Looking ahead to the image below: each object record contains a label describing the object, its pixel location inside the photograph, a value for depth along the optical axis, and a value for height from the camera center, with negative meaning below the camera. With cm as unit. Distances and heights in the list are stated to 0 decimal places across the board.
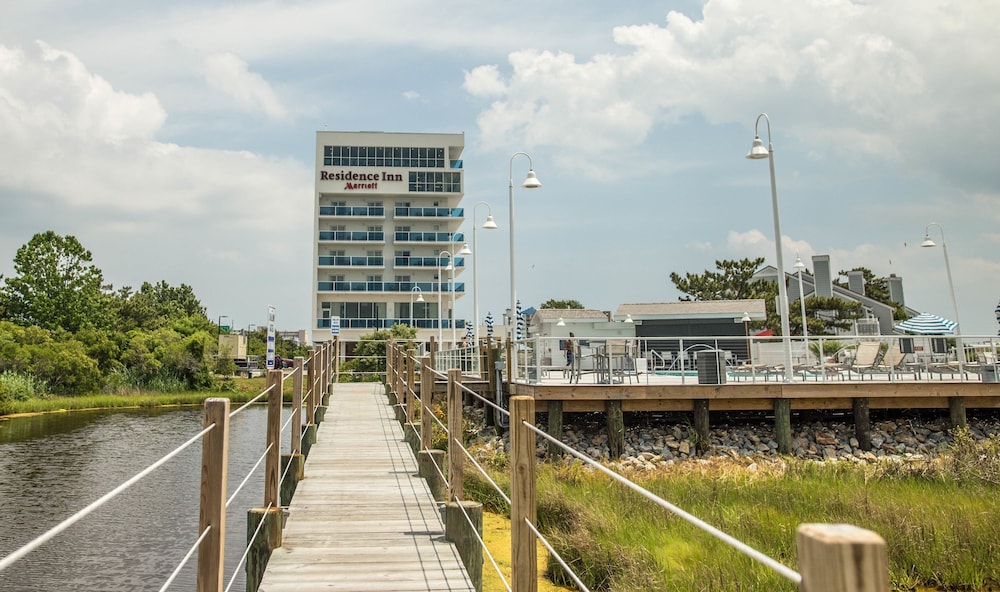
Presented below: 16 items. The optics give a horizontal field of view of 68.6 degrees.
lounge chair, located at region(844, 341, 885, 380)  1848 +0
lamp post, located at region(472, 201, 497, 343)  3259 +373
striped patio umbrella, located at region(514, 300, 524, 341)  2502 +127
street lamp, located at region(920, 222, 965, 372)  2873 +366
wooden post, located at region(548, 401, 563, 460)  1595 -126
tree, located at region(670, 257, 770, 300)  5325 +558
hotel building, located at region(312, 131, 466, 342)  6419 +1259
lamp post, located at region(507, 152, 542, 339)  2070 +502
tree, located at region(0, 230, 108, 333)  5091 +599
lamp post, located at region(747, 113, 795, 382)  1694 +262
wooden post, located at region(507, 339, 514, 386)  1831 +13
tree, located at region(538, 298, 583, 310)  8437 +669
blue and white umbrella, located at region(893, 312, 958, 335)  2661 +106
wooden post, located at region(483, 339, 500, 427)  1998 -40
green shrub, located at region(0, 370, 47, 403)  3372 -56
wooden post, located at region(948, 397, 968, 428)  1719 -135
